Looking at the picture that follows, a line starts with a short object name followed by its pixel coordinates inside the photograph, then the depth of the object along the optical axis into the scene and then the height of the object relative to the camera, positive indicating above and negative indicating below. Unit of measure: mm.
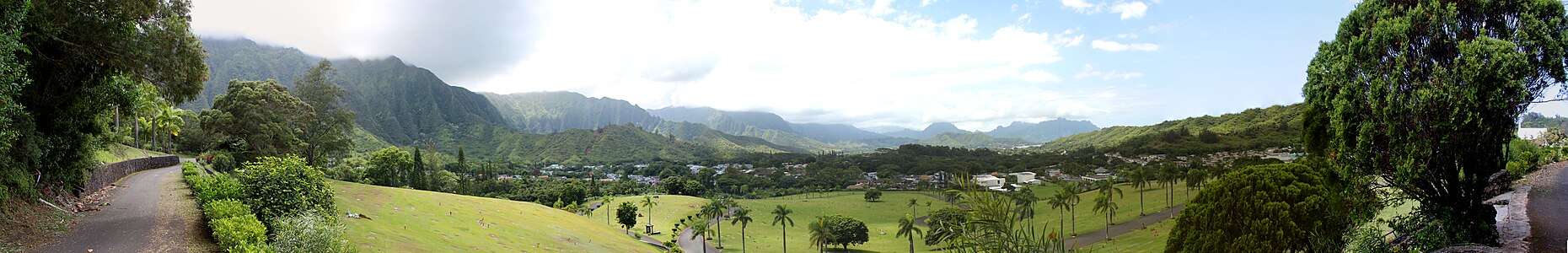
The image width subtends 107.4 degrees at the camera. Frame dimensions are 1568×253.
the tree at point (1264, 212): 20766 -3354
